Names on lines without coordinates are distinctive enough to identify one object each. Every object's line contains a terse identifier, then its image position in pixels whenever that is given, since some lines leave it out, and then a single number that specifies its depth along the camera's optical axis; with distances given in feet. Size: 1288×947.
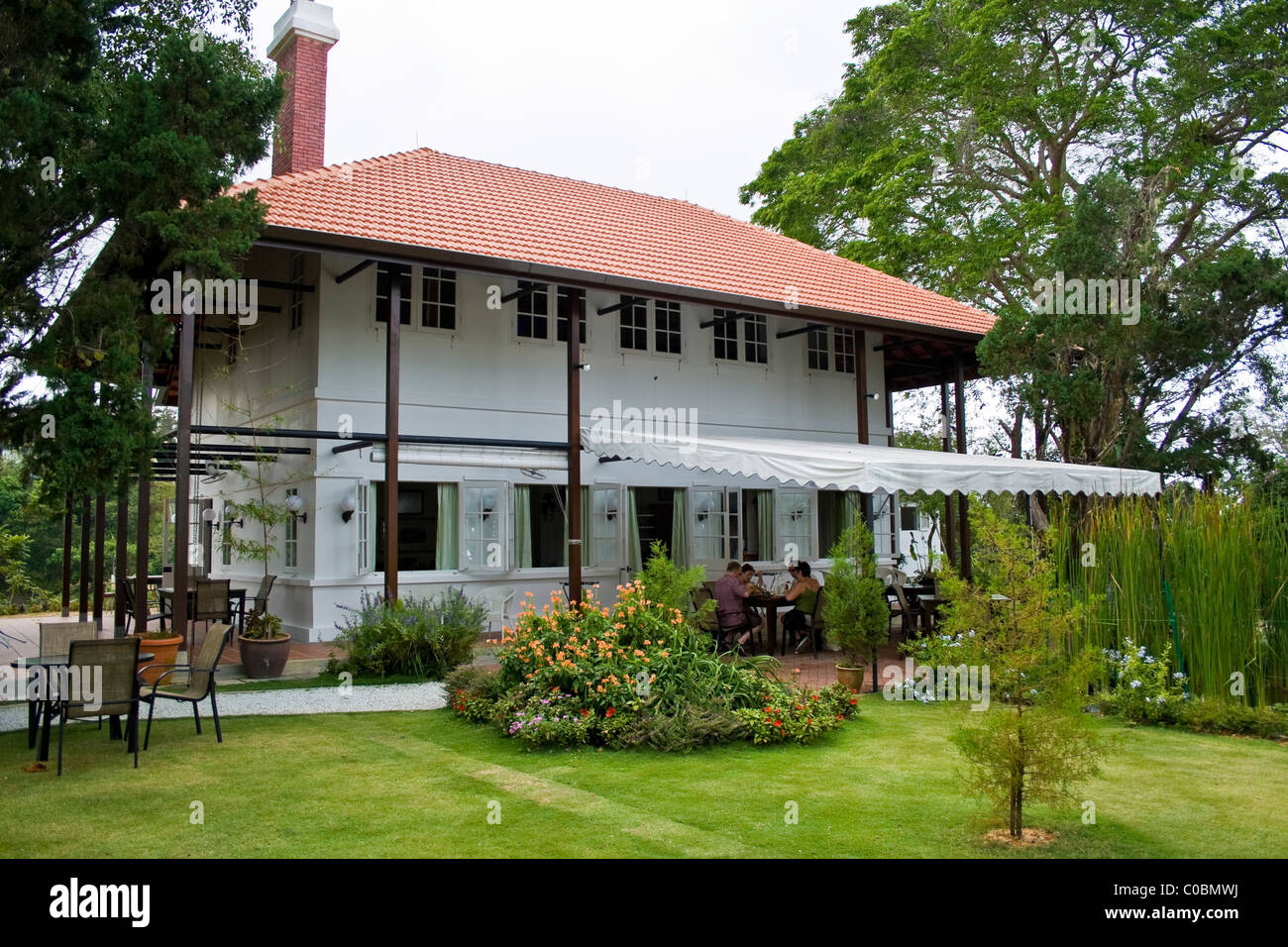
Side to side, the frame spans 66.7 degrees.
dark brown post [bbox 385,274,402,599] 37.78
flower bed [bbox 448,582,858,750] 24.88
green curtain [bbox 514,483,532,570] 49.78
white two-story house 43.83
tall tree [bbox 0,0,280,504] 24.32
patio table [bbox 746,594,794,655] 42.34
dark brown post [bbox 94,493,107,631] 48.34
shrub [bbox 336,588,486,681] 35.60
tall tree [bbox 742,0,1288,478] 53.01
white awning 37.19
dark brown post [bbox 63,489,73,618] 56.90
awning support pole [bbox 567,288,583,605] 42.52
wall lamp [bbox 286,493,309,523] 44.75
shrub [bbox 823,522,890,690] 33.01
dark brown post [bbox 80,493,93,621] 49.49
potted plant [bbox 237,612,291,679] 34.94
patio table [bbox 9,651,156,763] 22.99
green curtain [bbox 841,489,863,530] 60.65
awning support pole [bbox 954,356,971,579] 53.79
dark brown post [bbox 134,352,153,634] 30.96
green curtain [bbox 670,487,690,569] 54.80
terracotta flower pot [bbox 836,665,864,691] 32.60
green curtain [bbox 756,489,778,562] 58.34
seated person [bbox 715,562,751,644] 37.40
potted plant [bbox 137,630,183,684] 29.43
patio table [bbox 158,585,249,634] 41.93
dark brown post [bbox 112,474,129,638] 40.01
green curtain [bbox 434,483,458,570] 47.37
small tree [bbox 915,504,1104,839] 16.15
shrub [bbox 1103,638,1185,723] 27.66
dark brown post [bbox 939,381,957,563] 54.71
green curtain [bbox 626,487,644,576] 52.54
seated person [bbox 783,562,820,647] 42.01
